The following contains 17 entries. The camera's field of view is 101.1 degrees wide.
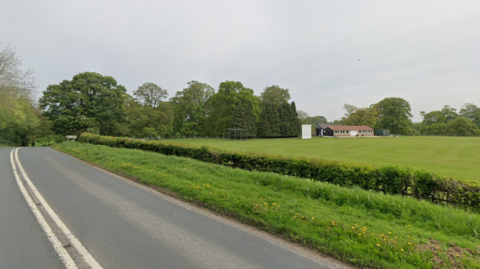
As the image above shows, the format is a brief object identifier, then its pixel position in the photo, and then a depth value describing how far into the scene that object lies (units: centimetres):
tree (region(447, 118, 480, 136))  7151
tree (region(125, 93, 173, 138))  4834
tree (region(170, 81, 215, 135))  5662
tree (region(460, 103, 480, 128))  8269
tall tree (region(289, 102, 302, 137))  6644
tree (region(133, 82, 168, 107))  5469
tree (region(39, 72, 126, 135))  3550
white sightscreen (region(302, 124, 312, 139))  5987
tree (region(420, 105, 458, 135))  7938
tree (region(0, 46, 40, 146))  2066
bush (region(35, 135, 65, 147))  3644
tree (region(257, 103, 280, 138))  6156
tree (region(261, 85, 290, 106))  6825
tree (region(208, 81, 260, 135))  5462
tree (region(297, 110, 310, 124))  9142
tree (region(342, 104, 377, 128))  7975
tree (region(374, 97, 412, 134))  7794
